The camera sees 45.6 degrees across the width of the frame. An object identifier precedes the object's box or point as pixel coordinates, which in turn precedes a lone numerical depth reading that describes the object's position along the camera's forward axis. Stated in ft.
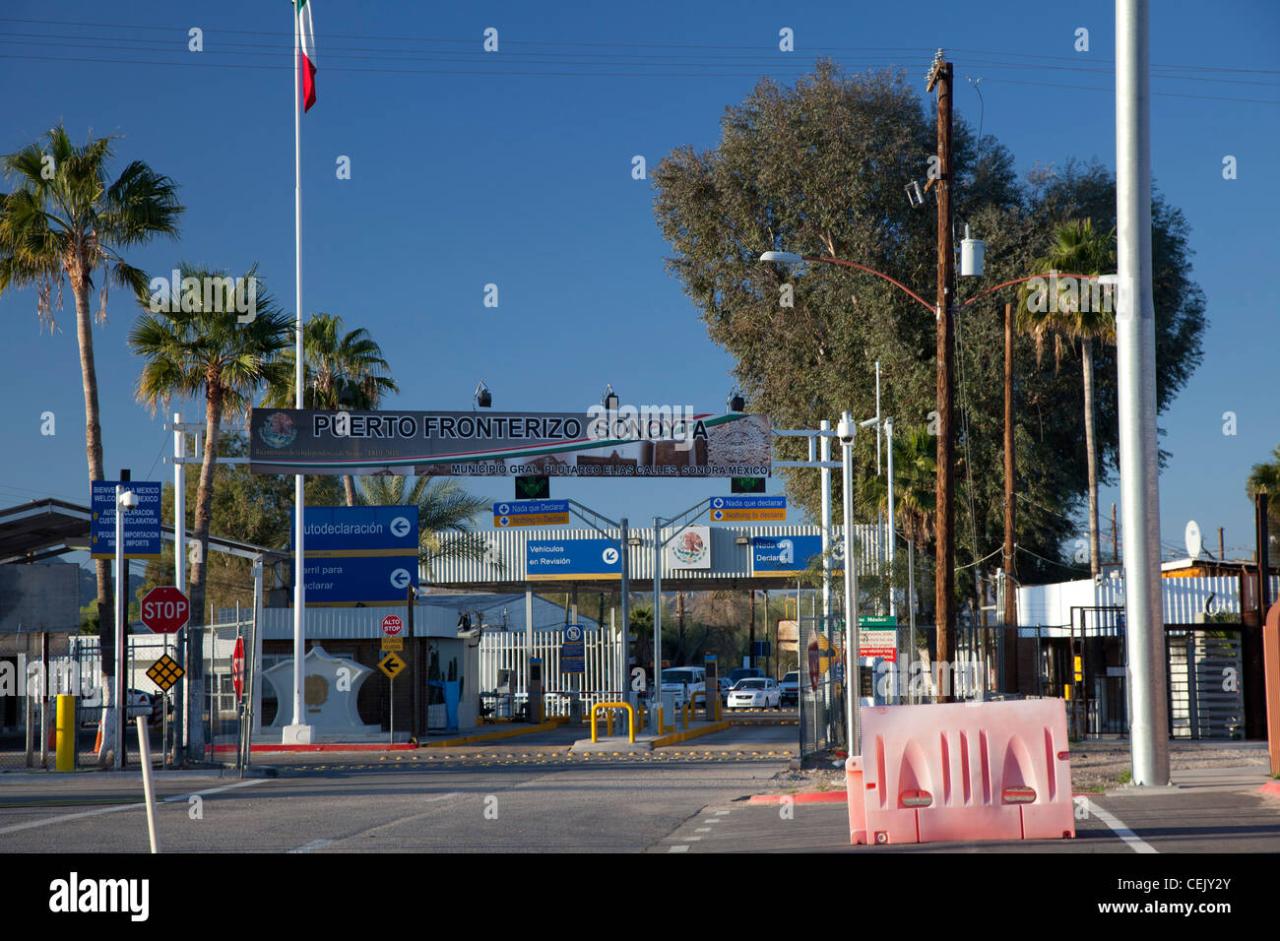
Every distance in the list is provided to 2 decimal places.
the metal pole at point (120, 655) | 86.43
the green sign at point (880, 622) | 79.20
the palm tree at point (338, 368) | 158.40
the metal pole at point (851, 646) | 69.26
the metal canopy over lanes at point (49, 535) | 104.73
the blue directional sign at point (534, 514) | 142.51
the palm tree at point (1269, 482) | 173.58
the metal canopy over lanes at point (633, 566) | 168.55
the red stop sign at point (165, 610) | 79.61
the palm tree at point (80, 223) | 94.63
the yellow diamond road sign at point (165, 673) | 80.12
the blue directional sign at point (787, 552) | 161.07
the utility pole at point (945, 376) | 76.48
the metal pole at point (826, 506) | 94.68
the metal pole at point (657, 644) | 115.44
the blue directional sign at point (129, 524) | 90.43
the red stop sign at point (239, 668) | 84.69
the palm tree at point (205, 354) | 94.27
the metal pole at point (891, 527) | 131.44
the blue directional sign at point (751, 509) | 136.98
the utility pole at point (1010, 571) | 111.14
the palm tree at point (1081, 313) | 125.49
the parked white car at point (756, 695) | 193.98
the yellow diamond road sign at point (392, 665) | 113.29
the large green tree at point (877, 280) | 151.23
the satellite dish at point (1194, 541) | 93.30
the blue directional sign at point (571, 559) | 162.40
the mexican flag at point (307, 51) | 119.14
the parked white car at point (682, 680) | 186.11
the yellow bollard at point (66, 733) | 90.12
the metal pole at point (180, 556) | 86.74
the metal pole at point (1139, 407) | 57.77
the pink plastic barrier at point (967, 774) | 43.16
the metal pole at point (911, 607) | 92.98
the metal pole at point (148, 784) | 34.09
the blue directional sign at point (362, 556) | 136.77
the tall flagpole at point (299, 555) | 112.57
